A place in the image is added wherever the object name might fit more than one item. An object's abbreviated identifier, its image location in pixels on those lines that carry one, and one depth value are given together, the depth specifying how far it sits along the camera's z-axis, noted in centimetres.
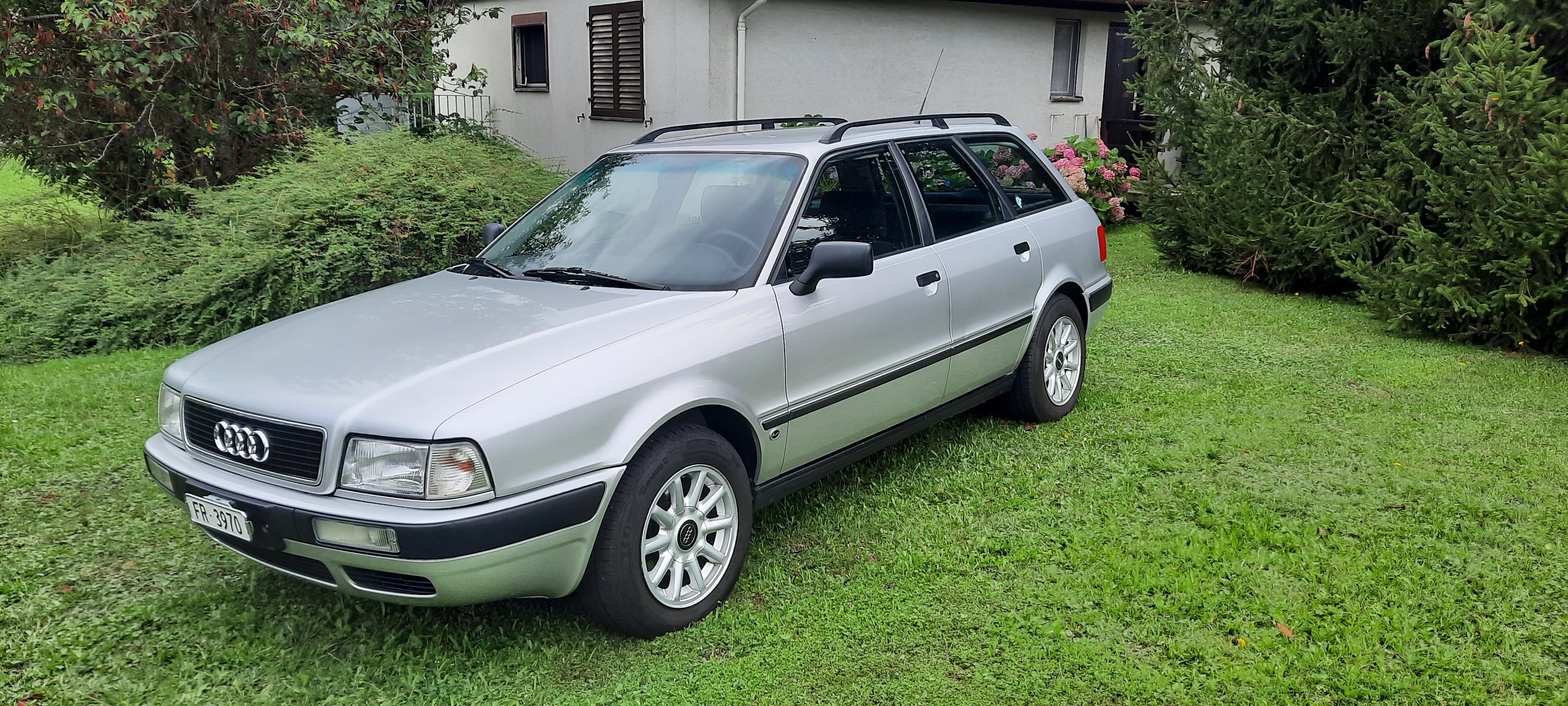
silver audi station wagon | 308
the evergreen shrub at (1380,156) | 684
